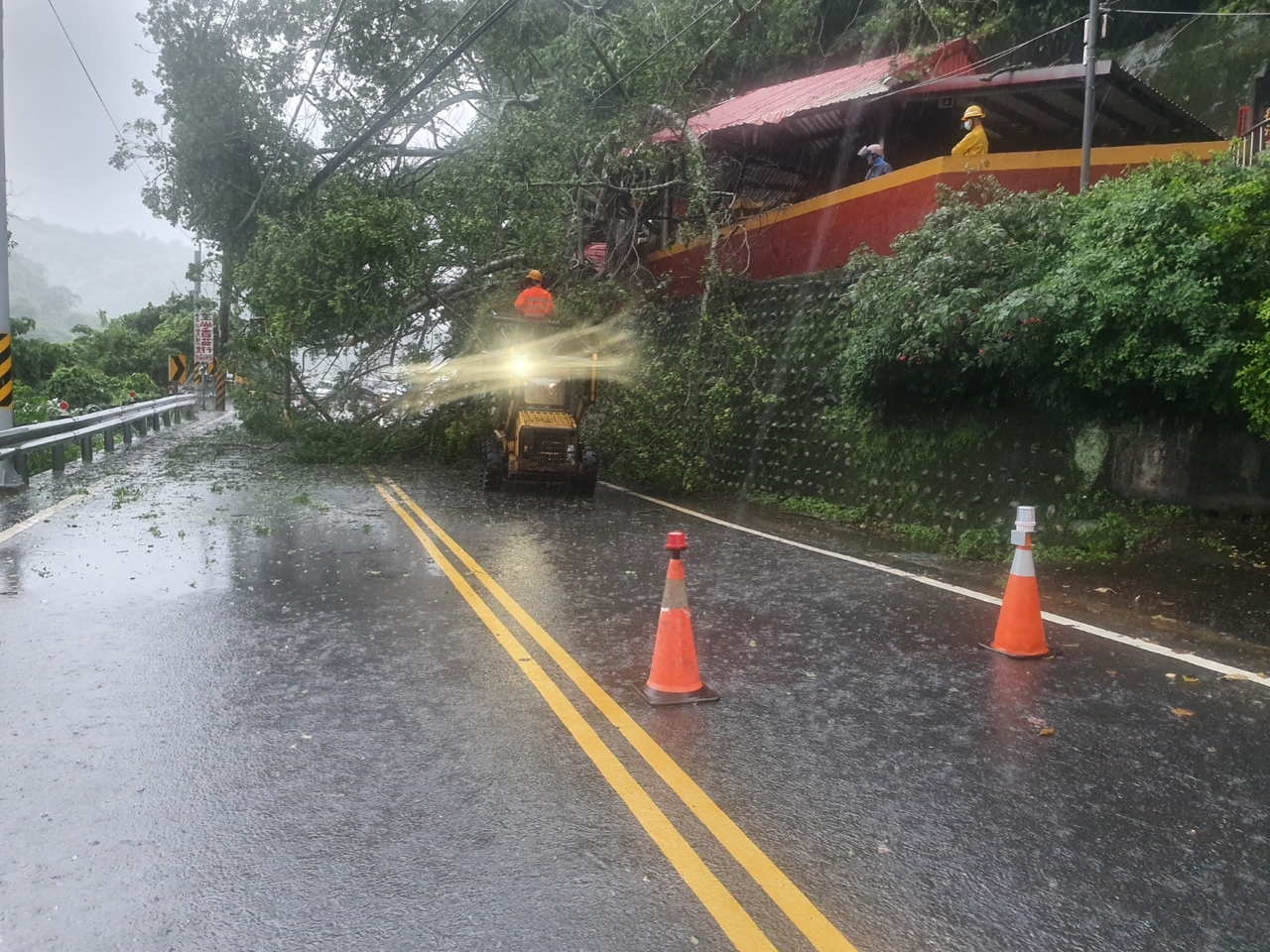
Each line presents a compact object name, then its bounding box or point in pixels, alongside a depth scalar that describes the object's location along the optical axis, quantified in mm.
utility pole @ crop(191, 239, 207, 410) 39844
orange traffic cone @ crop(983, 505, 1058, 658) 6445
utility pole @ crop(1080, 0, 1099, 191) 12531
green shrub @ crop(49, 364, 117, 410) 33906
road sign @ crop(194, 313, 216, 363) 37281
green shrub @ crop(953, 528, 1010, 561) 10562
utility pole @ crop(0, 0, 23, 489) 14906
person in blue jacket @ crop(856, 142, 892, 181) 16266
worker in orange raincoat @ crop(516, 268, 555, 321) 15845
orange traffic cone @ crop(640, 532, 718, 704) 5629
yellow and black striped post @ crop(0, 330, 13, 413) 14945
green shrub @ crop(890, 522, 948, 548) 11502
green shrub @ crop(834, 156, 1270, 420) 8656
